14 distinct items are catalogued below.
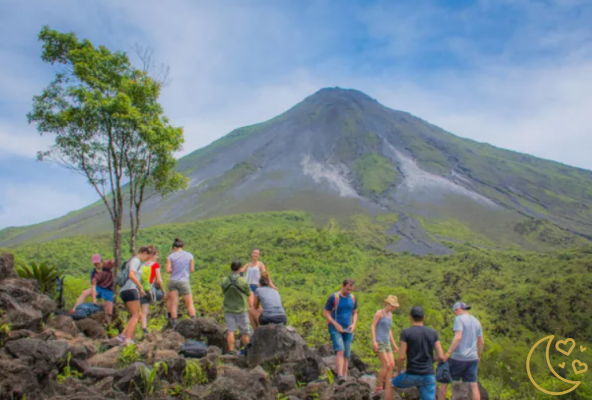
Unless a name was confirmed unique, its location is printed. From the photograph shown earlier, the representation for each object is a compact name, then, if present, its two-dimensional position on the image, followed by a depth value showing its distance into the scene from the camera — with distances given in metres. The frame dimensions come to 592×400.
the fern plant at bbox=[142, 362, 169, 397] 4.97
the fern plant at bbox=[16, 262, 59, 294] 9.99
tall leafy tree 11.84
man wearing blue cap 5.79
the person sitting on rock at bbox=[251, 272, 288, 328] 7.08
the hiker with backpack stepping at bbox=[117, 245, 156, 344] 6.79
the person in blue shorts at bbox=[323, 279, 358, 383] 6.56
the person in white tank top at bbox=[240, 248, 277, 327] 8.50
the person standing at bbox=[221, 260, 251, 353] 7.29
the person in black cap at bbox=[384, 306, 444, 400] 5.06
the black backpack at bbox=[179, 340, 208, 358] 6.67
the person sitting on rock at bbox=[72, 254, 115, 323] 8.66
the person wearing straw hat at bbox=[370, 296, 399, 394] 6.30
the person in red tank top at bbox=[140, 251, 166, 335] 7.70
